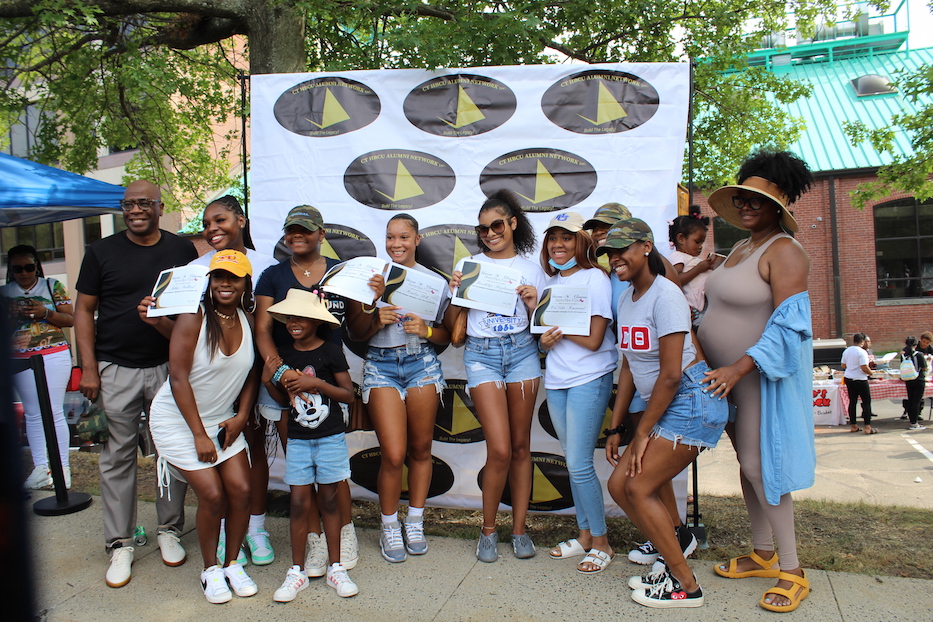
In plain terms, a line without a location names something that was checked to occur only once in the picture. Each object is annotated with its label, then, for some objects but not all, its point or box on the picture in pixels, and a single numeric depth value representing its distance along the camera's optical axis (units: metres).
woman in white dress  3.42
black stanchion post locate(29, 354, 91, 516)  5.00
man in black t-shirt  3.88
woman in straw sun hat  3.21
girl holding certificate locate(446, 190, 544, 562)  3.87
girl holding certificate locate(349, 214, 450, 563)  3.90
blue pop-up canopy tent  5.82
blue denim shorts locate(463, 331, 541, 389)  3.89
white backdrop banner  4.55
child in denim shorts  3.55
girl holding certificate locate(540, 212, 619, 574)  3.75
